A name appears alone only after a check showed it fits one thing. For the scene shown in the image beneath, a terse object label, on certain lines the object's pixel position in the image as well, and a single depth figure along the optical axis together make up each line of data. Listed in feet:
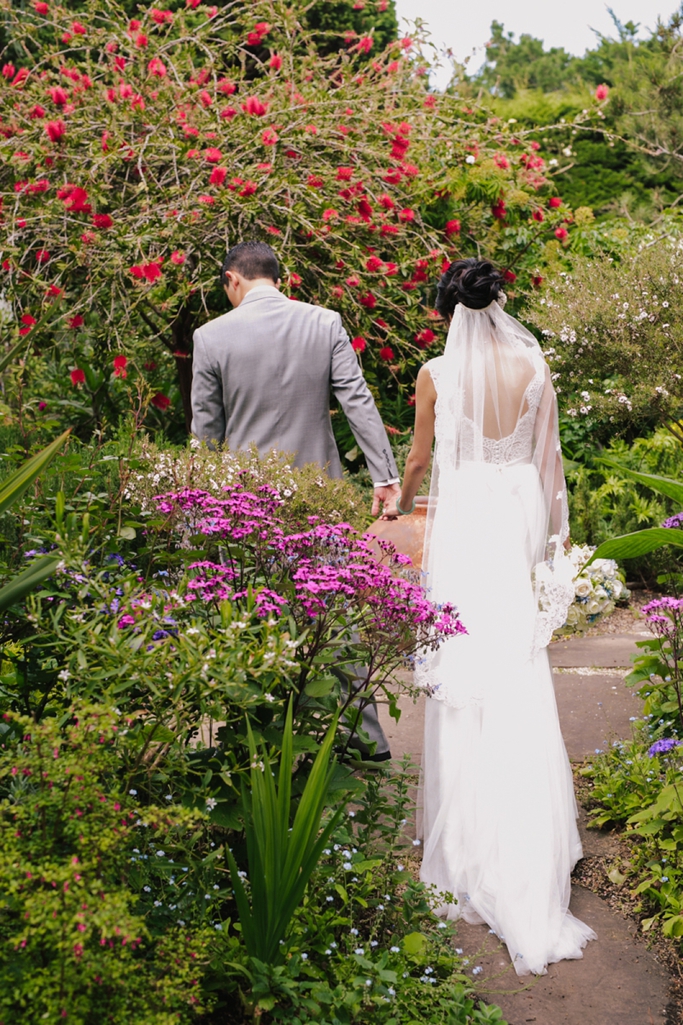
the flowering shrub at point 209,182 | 17.74
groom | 11.56
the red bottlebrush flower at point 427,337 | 19.67
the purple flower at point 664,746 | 9.46
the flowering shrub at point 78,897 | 4.72
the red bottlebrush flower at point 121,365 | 17.81
